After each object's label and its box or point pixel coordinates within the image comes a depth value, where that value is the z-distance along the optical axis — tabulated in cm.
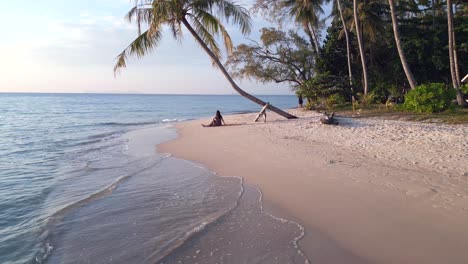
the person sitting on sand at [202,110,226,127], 1802
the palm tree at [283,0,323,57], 2371
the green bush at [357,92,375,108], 2025
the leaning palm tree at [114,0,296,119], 1426
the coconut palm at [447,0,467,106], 1541
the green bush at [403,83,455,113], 1423
